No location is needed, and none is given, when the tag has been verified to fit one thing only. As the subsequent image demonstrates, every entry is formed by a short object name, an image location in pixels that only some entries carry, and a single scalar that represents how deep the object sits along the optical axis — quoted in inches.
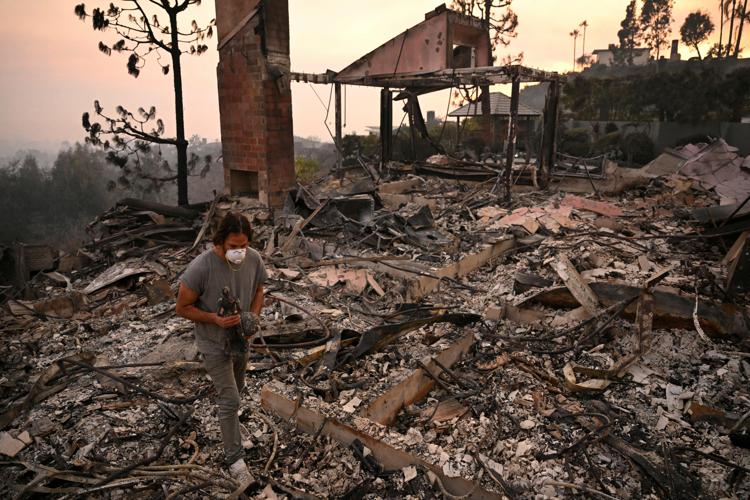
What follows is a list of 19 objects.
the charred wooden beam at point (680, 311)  182.7
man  107.7
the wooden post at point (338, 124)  508.7
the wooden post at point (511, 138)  406.6
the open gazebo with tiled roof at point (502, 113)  748.6
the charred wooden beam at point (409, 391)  146.0
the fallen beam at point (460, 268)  249.1
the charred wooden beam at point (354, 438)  113.8
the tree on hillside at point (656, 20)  1774.1
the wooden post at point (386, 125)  564.8
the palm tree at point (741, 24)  1404.8
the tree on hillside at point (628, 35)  1876.2
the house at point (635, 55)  1908.0
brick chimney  375.6
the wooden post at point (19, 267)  305.6
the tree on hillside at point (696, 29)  1583.4
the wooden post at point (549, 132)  471.8
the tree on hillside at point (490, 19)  844.0
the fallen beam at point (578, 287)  204.4
